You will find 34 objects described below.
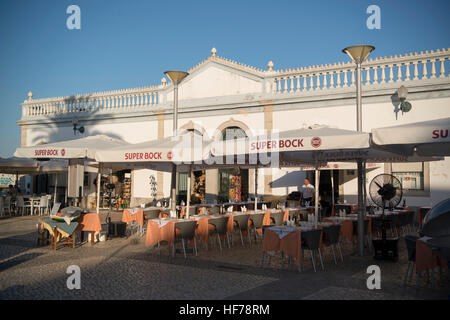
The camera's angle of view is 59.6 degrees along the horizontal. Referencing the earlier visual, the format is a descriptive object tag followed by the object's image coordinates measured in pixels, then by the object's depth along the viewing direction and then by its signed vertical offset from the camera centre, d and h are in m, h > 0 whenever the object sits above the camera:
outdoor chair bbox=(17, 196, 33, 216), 16.48 -0.79
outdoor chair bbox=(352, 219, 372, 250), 8.73 -0.99
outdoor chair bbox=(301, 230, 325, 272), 6.70 -0.91
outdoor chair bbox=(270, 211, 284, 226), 10.29 -0.79
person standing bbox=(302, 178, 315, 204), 13.33 -0.16
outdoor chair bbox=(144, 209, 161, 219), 10.82 -0.74
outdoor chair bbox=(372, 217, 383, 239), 9.62 -0.91
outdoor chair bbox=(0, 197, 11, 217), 15.63 -0.85
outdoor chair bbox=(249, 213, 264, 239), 9.70 -0.80
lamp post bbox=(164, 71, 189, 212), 9.24 +2.22
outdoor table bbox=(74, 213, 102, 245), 9.15 -0.86
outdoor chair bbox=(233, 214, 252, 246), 9.61 -0.84
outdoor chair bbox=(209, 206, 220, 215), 11.60 -0.69
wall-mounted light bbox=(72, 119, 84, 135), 20.56 +3.09
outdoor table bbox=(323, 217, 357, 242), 8.51 -0.86
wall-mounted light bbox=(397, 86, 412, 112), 13.57 +3.12
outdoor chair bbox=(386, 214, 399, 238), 9.57 -0.86
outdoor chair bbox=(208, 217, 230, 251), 8.73 -0.85
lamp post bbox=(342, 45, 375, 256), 7.93 +0.33
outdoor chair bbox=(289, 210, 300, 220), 11.23 -0.74
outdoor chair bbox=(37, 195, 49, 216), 16.89 -0.74
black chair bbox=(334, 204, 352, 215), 12.60 -0.65
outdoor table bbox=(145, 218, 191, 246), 8.05 -0.92
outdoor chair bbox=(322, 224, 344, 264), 7.26 -0.88
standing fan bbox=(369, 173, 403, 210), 8.00 -0.02
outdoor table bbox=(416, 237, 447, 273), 5.65 -0.99
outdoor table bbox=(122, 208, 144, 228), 10.82 -0.81
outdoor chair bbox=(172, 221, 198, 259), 8.02 -0.86
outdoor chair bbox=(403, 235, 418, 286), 5.88 -0.90
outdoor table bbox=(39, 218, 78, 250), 8.55 -0.92
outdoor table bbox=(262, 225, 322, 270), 6.67 -0.93
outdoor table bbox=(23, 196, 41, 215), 16.80 -0.61
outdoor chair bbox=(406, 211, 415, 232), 10.67 -0.78
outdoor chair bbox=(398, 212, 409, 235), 10.28 -0.80
